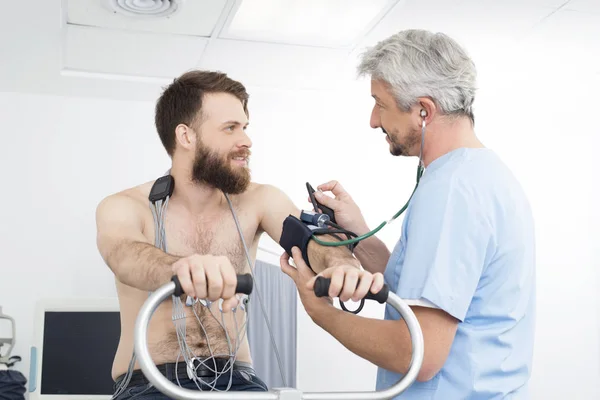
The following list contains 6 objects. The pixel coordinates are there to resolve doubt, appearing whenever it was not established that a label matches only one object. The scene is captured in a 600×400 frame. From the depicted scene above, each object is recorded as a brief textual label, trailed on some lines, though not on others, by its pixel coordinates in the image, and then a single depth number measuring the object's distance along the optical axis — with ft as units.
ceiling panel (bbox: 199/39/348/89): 12.09
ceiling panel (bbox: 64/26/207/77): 11.38
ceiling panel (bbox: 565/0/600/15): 10.41
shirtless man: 5.83
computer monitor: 10.61
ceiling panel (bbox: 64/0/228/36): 10.11
